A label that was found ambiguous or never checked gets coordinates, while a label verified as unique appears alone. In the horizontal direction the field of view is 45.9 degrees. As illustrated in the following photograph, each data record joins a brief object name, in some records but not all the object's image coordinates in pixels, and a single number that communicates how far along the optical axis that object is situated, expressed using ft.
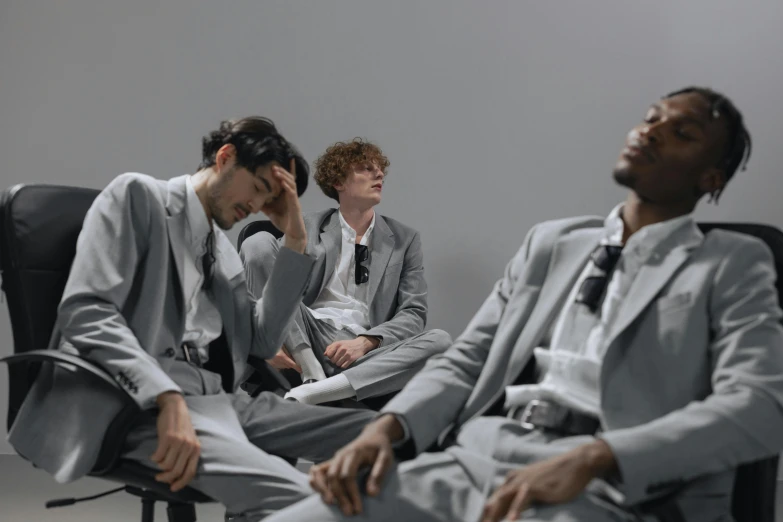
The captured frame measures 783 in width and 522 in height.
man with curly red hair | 11.23
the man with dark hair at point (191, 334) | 6.89
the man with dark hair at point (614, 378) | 4.91
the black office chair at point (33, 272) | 7.53
